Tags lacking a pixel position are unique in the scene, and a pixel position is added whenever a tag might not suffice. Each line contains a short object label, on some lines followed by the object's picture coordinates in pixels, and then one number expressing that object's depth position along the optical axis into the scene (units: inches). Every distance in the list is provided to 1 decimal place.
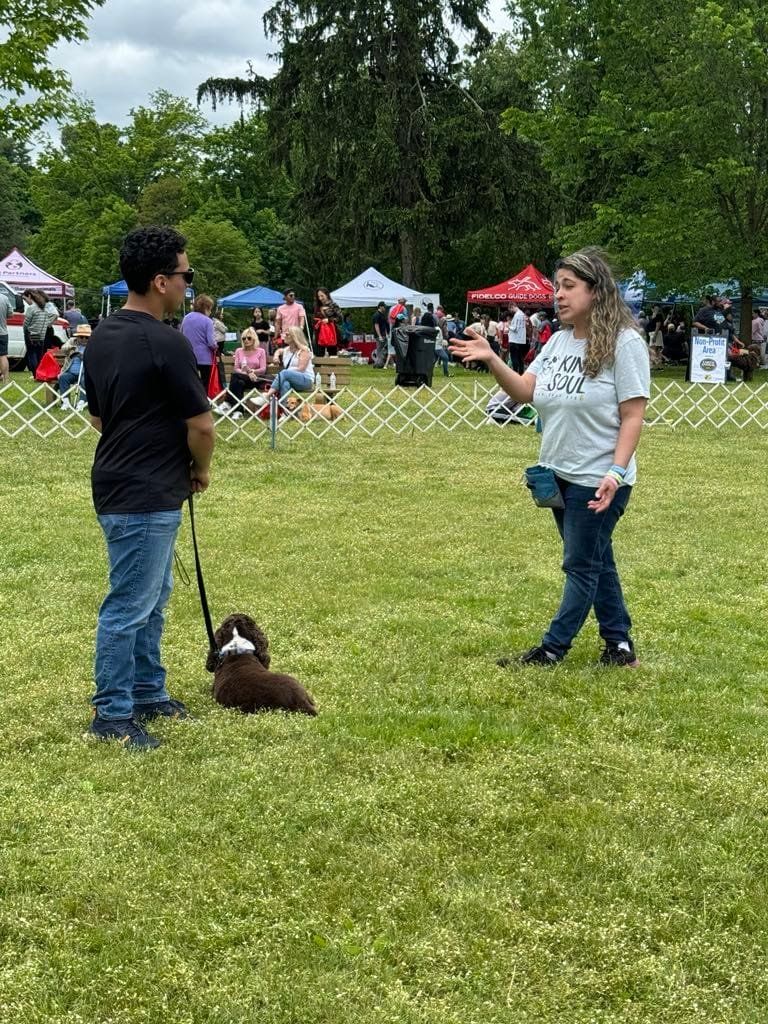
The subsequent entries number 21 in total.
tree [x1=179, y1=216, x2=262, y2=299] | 1565.0
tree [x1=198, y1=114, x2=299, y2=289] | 1947.6
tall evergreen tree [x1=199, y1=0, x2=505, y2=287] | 1234.0
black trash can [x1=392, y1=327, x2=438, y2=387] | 659.4
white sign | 746.2
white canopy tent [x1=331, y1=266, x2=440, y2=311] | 1123.3
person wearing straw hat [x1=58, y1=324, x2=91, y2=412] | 531.8
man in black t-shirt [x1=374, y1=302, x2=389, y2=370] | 1066.7
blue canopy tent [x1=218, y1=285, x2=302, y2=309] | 1219.2
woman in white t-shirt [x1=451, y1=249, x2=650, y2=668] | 175.2
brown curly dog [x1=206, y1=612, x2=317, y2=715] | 168.9
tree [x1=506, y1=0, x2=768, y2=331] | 958.4
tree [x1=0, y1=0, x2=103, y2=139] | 708.0
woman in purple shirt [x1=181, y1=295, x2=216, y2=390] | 483.5
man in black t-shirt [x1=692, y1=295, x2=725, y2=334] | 942.7
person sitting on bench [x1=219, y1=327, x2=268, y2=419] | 548.4
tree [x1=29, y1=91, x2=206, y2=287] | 1726.1
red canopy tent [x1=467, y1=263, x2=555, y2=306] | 1133.7
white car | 905.5
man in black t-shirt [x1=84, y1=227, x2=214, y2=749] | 145.3
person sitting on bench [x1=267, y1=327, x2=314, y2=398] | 514.3
